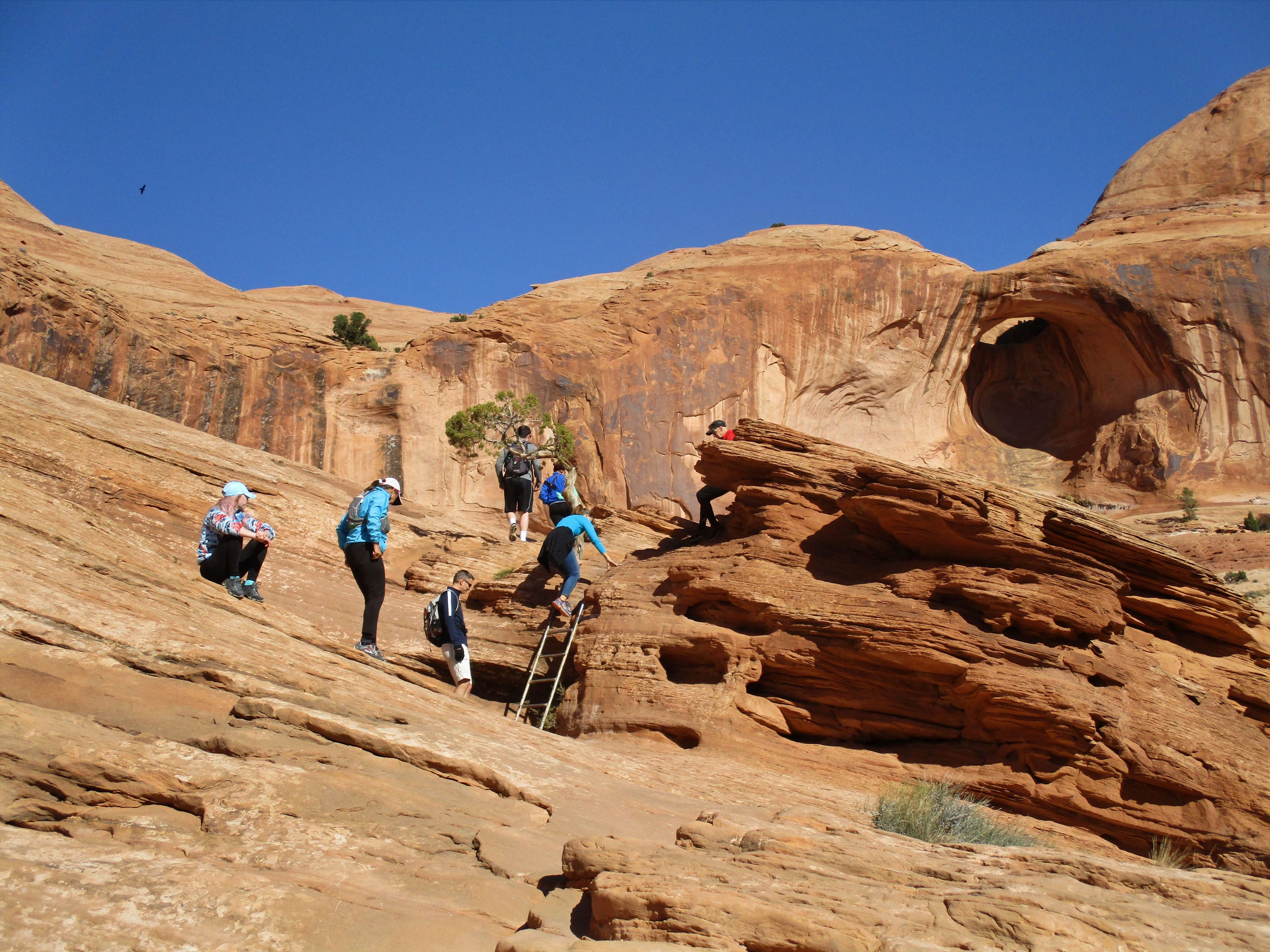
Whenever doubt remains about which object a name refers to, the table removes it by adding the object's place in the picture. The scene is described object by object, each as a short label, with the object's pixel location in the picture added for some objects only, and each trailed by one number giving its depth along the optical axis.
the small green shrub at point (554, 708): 12.54
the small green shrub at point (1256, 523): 28.88
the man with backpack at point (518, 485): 17.12
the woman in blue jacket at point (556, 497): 15.42
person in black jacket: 10.95
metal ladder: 12.41
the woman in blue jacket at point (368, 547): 10.49
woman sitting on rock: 10.18
